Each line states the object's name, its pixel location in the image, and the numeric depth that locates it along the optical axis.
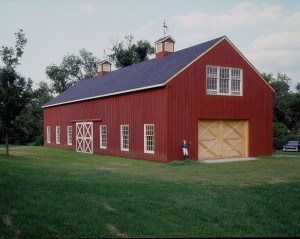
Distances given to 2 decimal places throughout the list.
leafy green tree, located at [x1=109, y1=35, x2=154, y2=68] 52.22
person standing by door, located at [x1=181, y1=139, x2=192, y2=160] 19.97
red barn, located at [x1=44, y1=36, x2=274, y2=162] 20.39
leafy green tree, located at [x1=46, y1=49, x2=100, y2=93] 59.16
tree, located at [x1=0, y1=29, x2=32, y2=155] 22.05
